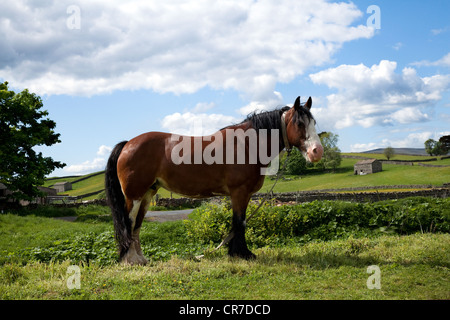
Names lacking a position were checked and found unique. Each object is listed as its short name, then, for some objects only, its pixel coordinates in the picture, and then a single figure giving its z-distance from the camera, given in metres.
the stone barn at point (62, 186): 71.50
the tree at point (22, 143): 22.75
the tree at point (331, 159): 68.18
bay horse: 5.80
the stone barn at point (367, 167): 62.85
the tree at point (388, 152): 82.00
